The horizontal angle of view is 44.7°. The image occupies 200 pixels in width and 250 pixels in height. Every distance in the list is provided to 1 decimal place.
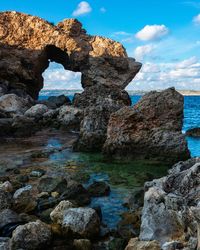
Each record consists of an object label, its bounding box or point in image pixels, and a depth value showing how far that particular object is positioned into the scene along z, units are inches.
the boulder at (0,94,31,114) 1249.6
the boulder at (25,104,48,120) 1234.7
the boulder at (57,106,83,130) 1125.7
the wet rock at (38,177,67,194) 461.2
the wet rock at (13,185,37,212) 394.4
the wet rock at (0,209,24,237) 329.5
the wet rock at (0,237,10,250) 290.7
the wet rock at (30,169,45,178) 543.2
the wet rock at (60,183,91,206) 413.8
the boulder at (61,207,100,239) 321.6
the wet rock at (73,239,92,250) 295.6
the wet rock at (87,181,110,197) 447.1
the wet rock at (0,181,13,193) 436.5
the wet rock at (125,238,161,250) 255.9
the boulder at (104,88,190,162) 655.4
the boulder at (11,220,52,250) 293.0
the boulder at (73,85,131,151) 749.9
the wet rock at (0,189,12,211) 385.0
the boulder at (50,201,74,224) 343.6
